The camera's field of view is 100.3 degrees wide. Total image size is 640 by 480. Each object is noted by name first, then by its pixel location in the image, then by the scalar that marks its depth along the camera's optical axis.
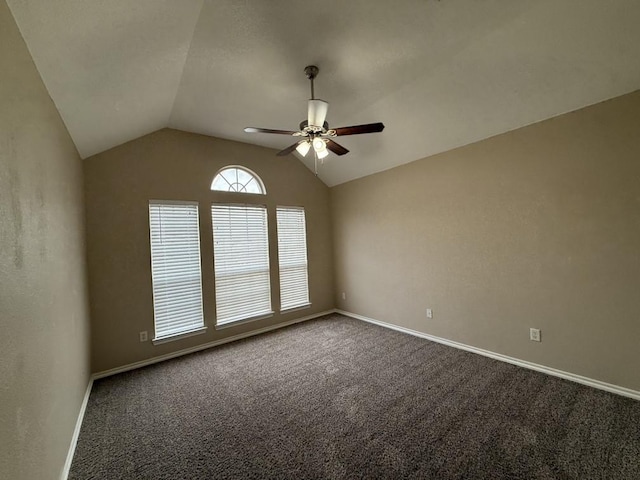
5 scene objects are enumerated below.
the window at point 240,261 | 3.79
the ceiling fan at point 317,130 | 2.17
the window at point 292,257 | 4.44
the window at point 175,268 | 3.33
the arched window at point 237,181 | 3.87
